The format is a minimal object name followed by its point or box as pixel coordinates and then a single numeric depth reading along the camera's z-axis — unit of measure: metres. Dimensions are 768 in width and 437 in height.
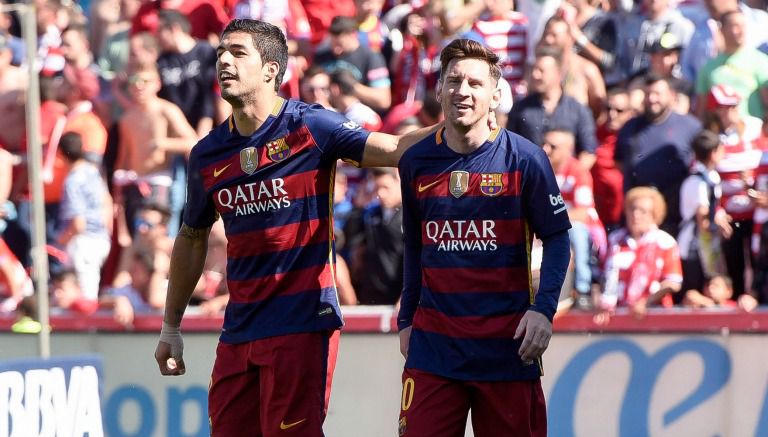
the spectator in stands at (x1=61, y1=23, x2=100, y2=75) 22.47
